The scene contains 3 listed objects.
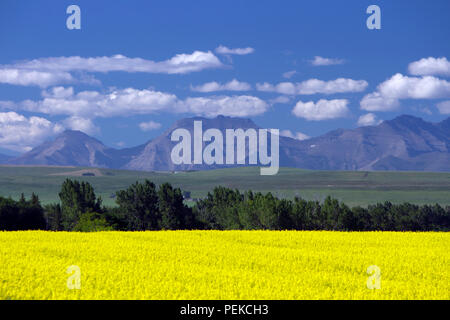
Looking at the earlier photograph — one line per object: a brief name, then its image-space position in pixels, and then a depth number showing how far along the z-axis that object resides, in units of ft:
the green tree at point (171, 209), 366.84
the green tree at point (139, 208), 371.35
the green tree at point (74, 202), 353.47
